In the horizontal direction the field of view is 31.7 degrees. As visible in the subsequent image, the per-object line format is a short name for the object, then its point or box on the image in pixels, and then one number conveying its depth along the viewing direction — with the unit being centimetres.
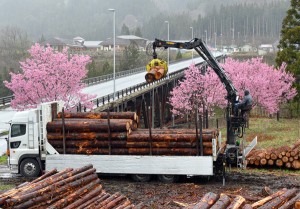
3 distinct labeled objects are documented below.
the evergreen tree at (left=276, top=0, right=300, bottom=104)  5453
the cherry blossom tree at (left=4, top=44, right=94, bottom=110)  4059
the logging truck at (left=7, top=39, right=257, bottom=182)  2091
